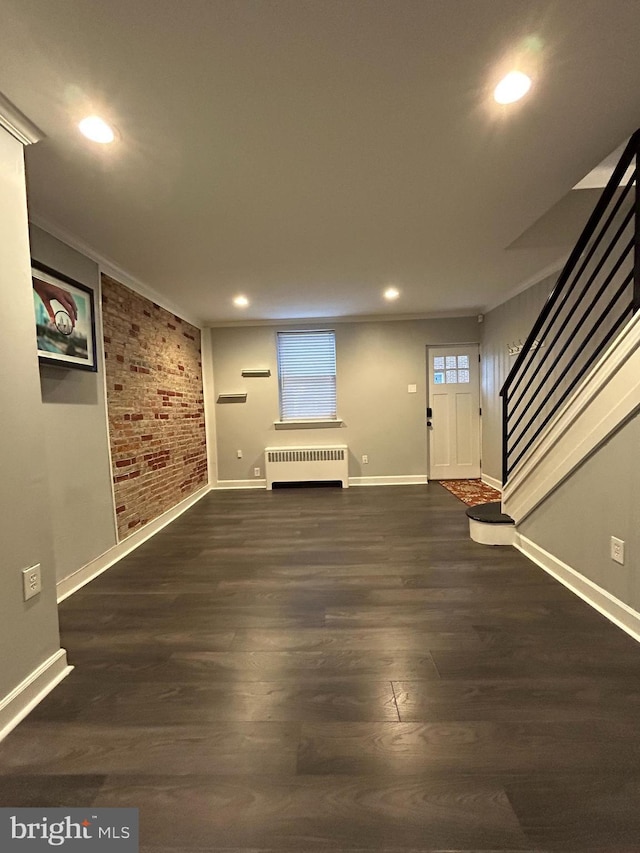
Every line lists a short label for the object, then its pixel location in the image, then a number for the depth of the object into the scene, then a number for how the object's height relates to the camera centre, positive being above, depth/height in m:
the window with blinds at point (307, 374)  5.23 +0.59
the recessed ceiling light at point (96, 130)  1.50 +1.28
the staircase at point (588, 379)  1.79 +0.16
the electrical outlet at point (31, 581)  1.43 -0.67
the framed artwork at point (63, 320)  2.14 +0.67
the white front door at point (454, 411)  5.12 -0.03
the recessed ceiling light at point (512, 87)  1.34 +1.27
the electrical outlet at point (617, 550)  1.82 -0.77
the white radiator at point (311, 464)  5.15 -0.75
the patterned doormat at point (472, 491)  4.19 -1.08
